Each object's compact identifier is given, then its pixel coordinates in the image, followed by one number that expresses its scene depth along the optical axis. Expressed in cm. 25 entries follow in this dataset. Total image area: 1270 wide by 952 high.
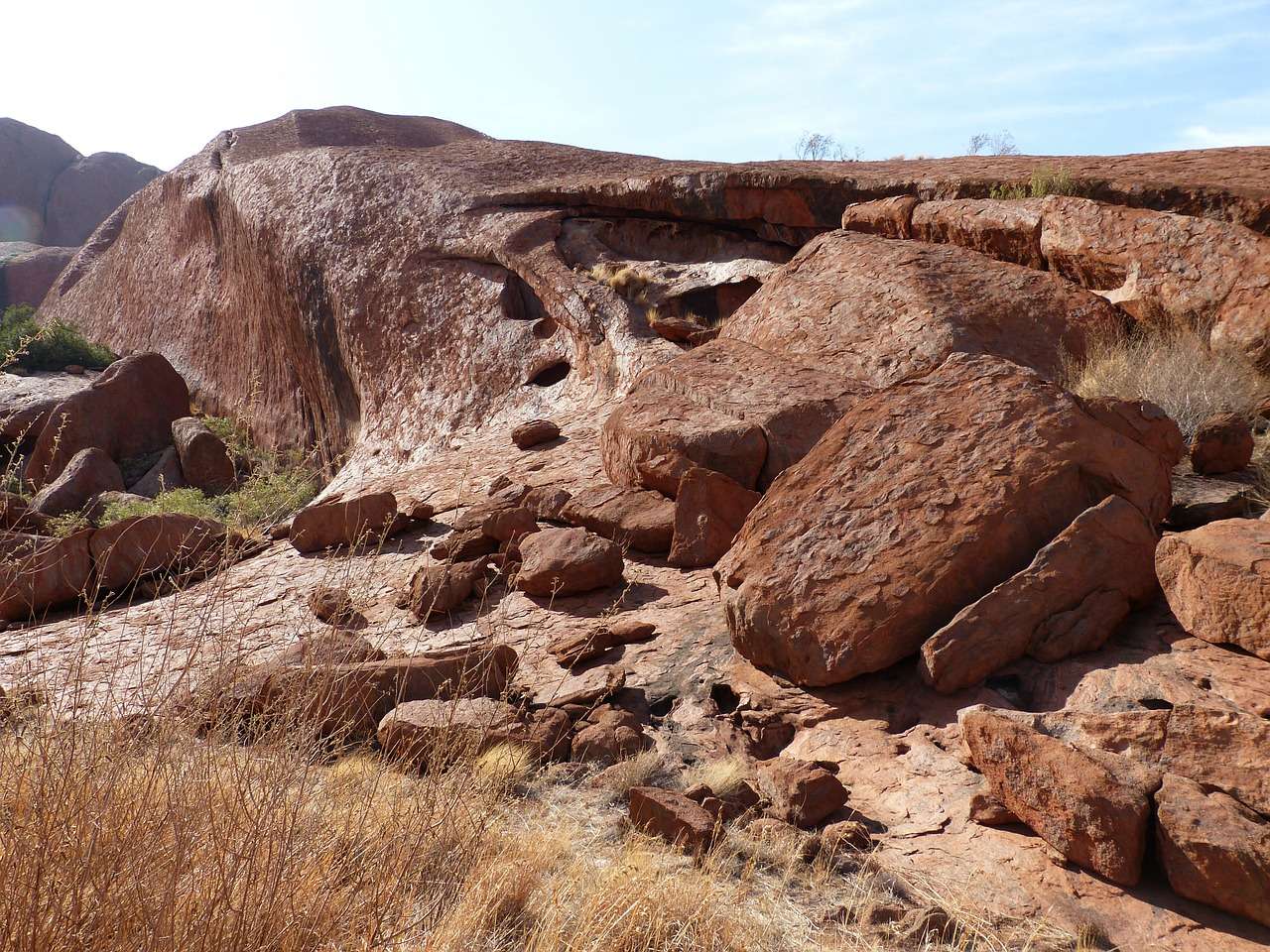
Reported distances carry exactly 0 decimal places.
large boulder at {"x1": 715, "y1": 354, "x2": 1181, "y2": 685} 405
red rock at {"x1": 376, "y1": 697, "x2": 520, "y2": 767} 362
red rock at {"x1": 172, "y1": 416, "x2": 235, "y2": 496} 1276
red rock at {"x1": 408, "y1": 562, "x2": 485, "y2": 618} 571
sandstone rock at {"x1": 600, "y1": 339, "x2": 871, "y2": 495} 596
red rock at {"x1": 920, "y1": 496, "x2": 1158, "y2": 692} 382
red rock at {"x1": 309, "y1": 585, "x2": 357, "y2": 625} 530
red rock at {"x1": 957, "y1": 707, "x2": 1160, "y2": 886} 286
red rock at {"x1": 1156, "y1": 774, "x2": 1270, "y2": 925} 265
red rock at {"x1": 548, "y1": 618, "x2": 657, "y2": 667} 486
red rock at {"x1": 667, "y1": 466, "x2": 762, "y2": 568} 563
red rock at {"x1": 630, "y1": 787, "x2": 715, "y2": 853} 316
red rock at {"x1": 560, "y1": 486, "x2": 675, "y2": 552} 593
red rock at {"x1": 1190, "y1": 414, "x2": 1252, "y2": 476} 497
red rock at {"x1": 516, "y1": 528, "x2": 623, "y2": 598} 553
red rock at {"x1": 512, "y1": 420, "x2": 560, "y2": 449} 838
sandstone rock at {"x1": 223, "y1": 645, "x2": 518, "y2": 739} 403
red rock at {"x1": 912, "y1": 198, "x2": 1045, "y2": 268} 758
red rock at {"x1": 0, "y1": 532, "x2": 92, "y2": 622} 708
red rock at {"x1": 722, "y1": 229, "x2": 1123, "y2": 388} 664
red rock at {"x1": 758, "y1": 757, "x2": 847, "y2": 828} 337
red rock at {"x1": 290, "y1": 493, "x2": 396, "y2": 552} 727
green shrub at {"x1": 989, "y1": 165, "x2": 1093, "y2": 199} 779
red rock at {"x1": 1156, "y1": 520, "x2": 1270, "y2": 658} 338
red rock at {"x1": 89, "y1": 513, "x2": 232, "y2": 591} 743
